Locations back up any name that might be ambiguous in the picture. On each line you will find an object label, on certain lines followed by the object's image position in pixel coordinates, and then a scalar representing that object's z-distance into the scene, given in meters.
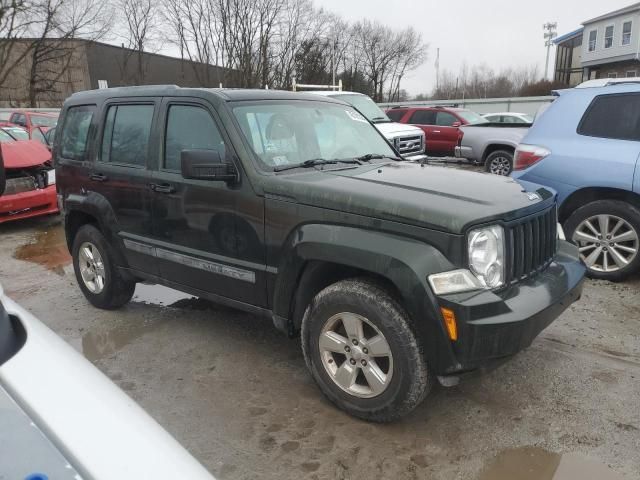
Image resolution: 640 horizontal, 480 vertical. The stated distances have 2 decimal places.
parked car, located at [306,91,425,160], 10.98
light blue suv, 4.89
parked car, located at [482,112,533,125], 17.06
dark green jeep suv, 2.58
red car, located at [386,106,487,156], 14.91
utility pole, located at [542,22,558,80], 58.52
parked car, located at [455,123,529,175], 11.65
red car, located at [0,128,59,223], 7.81
